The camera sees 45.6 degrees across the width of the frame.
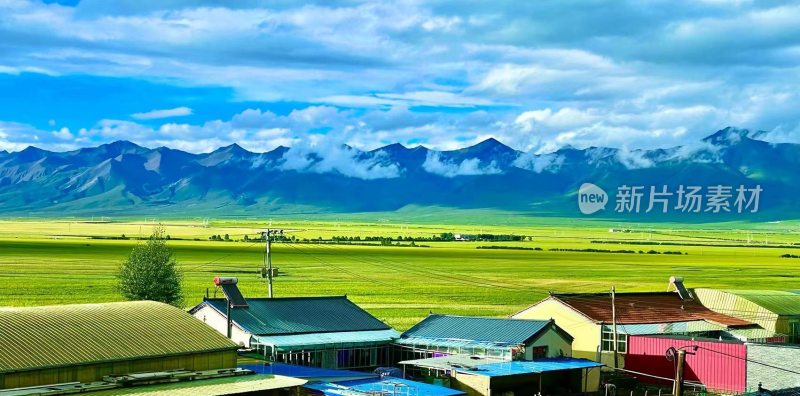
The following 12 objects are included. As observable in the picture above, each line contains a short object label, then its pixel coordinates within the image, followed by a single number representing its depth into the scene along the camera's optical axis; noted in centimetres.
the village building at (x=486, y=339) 5059
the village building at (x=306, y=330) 5003
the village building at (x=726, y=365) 4806
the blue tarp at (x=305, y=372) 4295
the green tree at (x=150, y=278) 6956
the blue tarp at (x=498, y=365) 4616
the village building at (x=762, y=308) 6631
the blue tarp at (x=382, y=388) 4022
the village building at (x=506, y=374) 4531
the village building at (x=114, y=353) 3562
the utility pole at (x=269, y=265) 5844
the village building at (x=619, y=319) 5734
